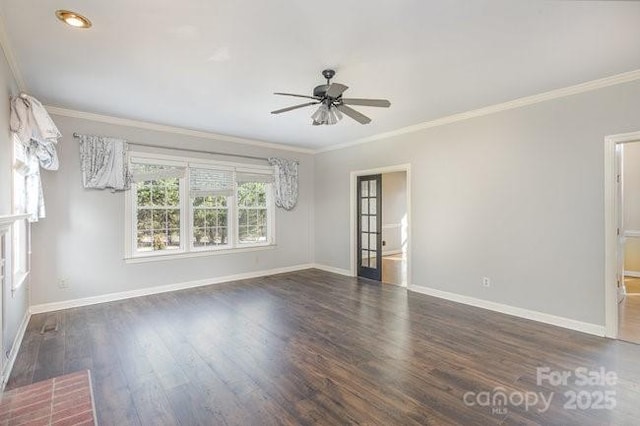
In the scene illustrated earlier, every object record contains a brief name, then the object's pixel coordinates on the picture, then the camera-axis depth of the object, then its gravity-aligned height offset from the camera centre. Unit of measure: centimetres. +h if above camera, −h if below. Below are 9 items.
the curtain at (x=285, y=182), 637 +63
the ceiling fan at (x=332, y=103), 284 +108
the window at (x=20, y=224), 316 -13
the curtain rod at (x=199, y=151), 474 +108
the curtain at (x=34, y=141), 304 +79
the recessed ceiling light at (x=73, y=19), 216 +140
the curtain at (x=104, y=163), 434 +73
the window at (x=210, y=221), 544 -16
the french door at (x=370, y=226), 583 -28
